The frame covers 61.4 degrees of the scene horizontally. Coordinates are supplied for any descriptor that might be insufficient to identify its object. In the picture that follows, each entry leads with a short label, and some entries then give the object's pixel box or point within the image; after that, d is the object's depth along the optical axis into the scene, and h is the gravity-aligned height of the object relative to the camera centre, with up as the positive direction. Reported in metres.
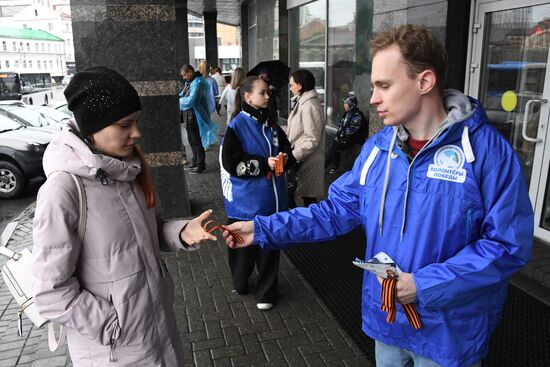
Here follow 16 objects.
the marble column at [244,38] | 21.14 +2.06
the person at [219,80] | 16.64 +0.13
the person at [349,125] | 8.52 -0.76
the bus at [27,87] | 28.40 -0.19
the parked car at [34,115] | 11.00 -0.77
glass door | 4.90 +0.06
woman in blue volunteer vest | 3.91 -0.70
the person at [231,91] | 9.72 -0.17
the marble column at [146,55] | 5.85 +0.37
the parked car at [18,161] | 9.09 -1.50
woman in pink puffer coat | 1.85 -0.64
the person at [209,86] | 9.71 -0.02
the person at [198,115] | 9.43 -0.63
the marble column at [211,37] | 26.50 +2.61
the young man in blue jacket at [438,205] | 1.66 -0.45
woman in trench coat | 5.32 -0.59
